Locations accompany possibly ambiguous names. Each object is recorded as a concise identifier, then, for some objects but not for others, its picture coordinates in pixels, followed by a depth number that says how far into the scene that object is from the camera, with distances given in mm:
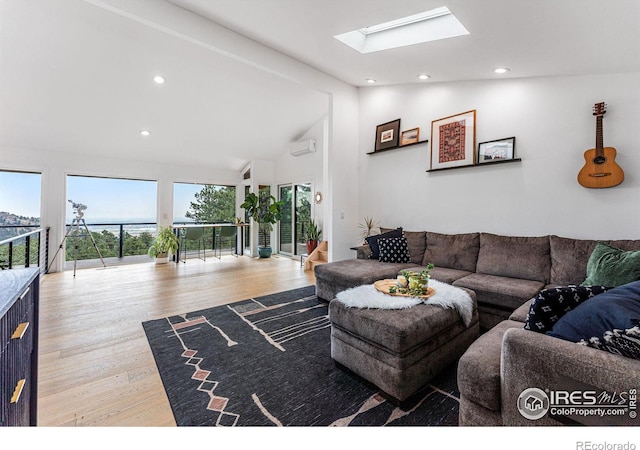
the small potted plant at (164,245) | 5930
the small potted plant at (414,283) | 2107
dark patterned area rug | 1544
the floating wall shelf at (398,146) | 3995
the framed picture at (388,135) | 4280
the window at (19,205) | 4895
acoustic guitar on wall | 2561
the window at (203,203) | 6859
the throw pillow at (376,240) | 3822
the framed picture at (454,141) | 3539
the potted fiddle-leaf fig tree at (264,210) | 6673
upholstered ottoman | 1630
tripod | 5434
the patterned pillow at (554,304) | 1229
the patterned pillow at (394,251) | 3623
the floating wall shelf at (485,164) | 3188
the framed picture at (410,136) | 4074
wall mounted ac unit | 5977
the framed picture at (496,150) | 3234
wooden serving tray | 2079
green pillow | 1901
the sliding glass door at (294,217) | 6545
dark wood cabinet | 803
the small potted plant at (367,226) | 4605
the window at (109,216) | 5574
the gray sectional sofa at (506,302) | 973
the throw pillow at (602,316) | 953
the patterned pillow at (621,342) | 892
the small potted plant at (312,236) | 5898
